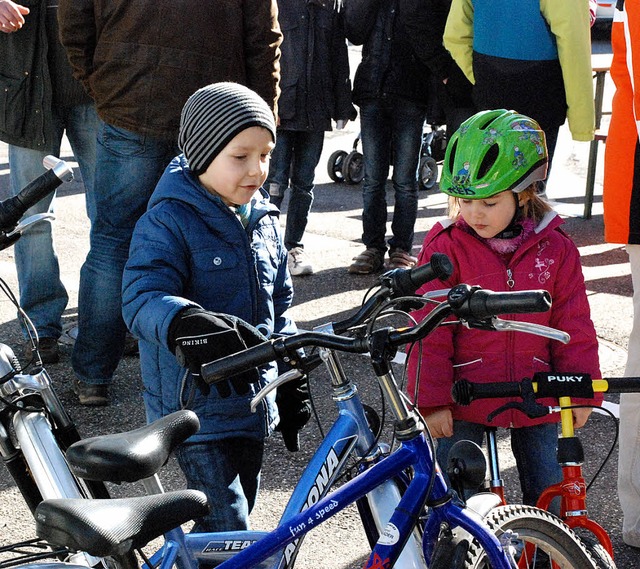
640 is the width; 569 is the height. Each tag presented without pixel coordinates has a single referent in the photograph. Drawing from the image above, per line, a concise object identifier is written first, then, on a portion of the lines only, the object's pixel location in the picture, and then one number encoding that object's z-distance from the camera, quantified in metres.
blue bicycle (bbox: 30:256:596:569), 1.94
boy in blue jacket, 2.86
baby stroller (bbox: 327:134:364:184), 9.79
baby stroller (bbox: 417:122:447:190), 9.54
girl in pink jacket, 3.12
